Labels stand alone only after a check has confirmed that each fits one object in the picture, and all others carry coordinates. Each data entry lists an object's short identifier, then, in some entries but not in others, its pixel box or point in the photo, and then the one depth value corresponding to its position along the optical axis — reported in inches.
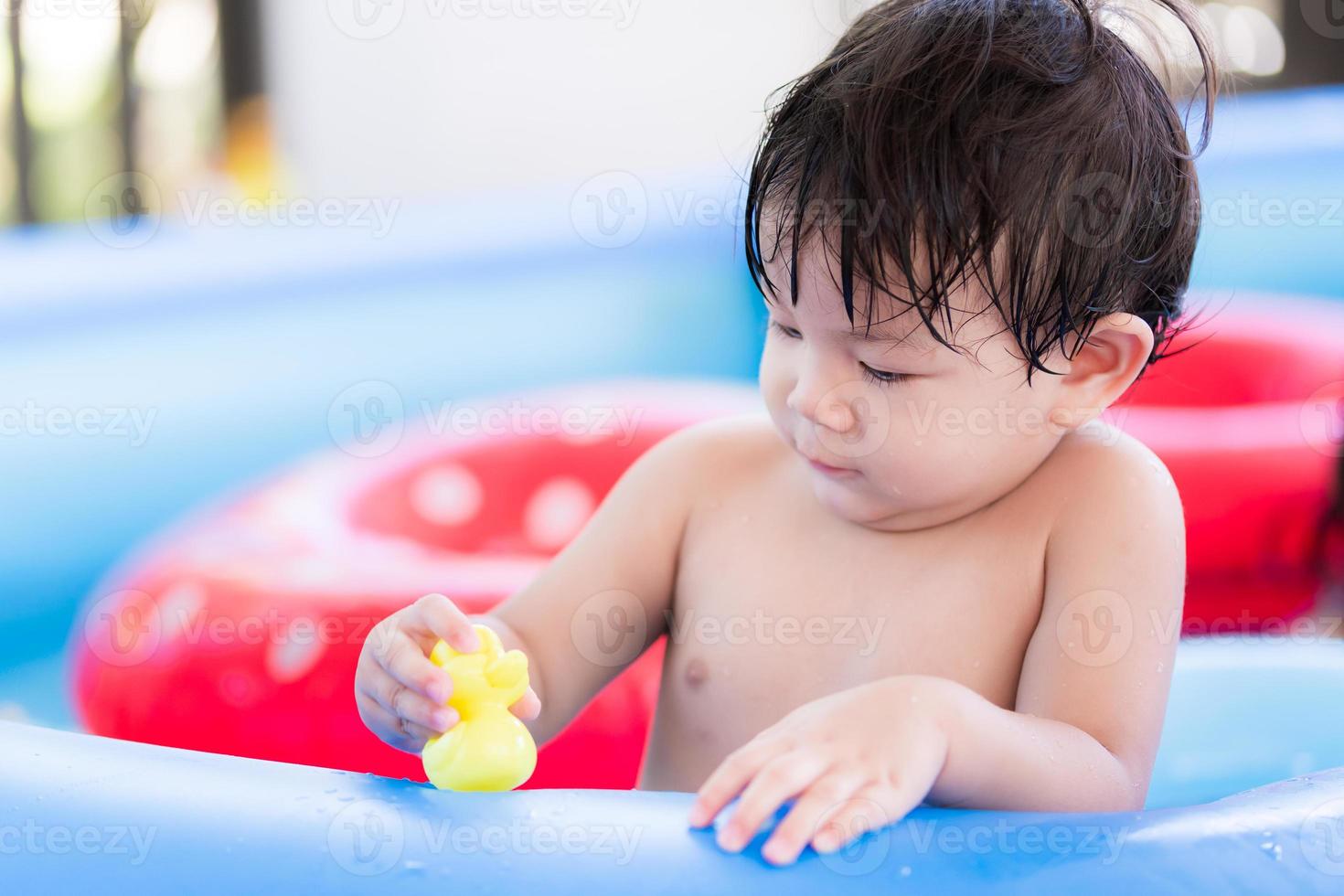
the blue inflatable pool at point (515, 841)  43.6
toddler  48.5
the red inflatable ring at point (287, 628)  61.3
